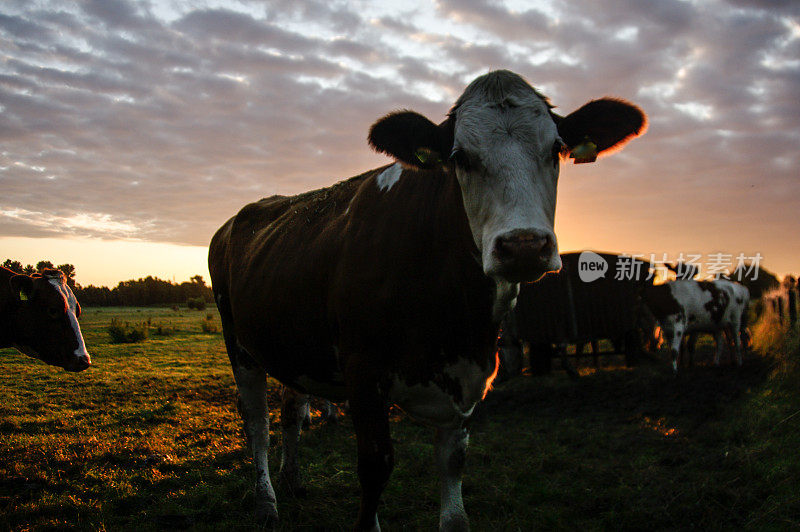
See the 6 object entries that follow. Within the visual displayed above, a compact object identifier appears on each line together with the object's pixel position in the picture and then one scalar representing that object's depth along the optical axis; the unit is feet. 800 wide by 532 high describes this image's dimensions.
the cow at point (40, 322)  22.22
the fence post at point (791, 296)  44.97
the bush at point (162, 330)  66.47
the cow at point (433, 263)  7.80
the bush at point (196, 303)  122.83
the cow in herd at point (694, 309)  41.83
